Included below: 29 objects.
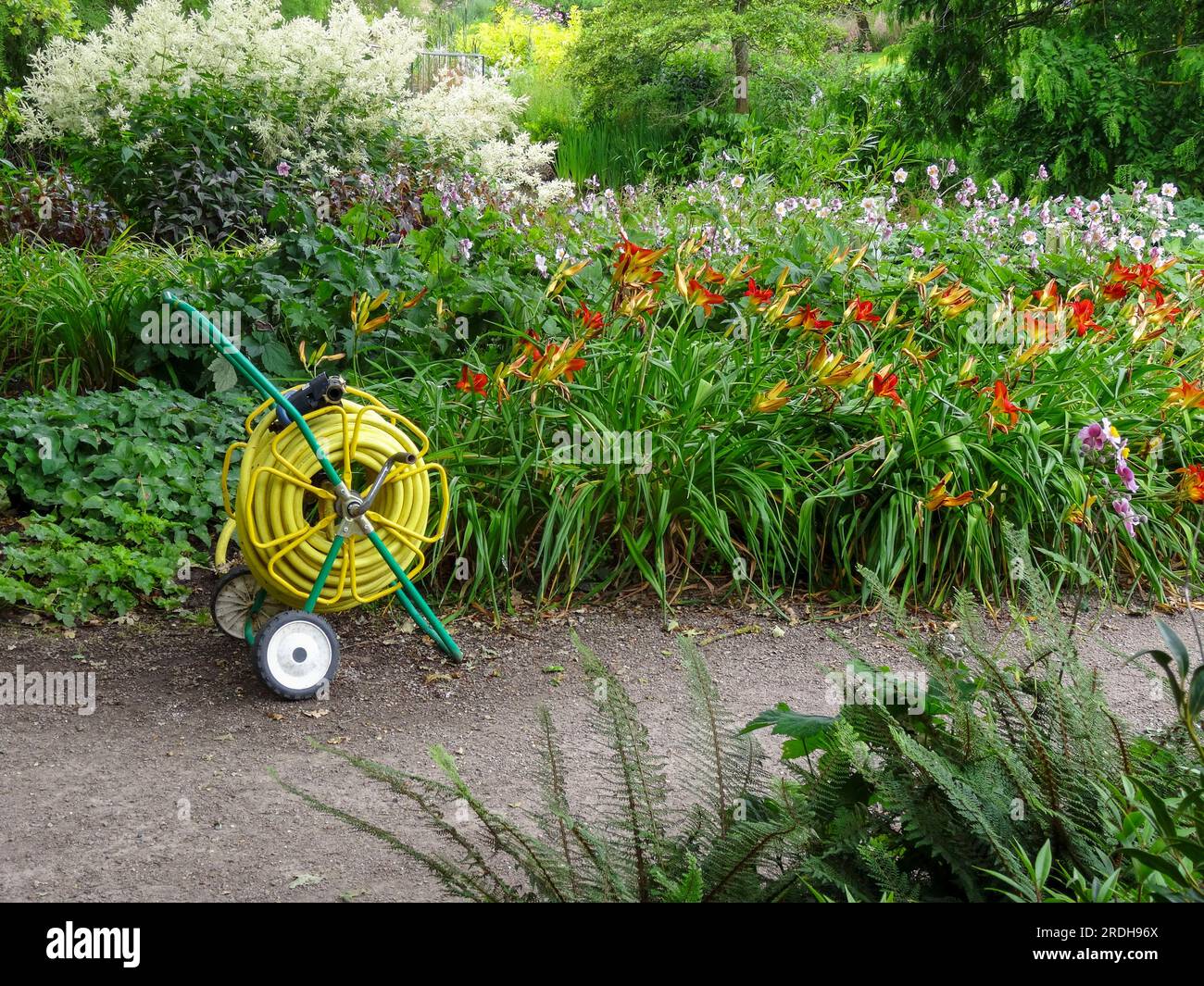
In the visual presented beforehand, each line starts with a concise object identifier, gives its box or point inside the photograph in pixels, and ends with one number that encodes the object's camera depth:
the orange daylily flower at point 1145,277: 5.11
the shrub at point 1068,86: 10.09
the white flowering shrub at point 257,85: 7.95
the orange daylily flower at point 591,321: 4.29
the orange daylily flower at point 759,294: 4.79
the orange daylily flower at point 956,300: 4.75
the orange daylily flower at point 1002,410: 4.13
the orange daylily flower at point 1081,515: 4.06
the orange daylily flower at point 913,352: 4.61
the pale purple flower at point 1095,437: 3.18
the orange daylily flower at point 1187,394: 4.38
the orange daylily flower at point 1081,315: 4.54
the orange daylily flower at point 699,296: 4.54
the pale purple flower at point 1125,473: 3.33
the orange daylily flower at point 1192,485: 4.08
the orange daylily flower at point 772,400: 4.23
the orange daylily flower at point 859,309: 4.57
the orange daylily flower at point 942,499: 4.06
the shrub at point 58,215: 7.31
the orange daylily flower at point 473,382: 4.23
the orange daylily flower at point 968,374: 4.66
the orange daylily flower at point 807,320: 4.56
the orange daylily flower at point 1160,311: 4.78
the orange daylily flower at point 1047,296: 4.63
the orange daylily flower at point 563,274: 4.48
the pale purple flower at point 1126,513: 3.54
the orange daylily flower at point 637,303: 4.46
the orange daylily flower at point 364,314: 4.25
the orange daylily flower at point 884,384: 4.29
